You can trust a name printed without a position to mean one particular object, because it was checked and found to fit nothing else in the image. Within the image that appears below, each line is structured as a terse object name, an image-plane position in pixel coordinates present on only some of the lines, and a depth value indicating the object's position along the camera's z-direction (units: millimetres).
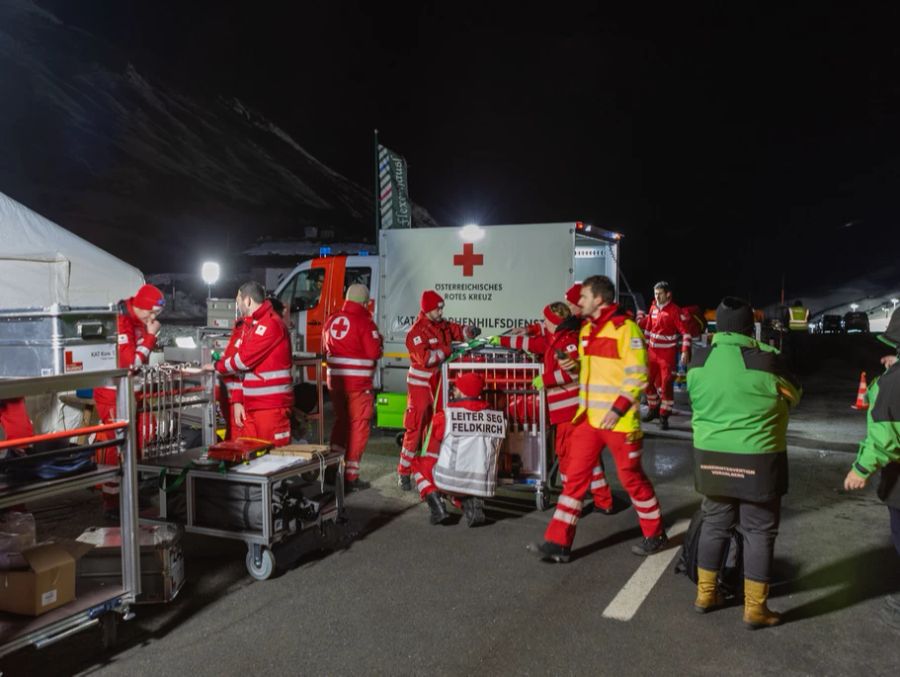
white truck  8586
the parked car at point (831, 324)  40625
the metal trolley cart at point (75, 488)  3004
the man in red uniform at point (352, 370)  6297
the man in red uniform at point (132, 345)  5480
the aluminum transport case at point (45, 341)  3668
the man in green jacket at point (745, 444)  3553
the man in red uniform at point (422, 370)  6578
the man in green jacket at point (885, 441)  3316
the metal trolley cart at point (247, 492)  4352
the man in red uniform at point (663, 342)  9719
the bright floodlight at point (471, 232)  8891
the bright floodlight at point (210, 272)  12930
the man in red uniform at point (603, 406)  4488
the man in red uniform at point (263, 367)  5324
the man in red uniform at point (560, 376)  5090
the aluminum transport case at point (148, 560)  3742
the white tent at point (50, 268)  7984
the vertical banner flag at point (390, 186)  16734
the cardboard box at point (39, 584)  3193
